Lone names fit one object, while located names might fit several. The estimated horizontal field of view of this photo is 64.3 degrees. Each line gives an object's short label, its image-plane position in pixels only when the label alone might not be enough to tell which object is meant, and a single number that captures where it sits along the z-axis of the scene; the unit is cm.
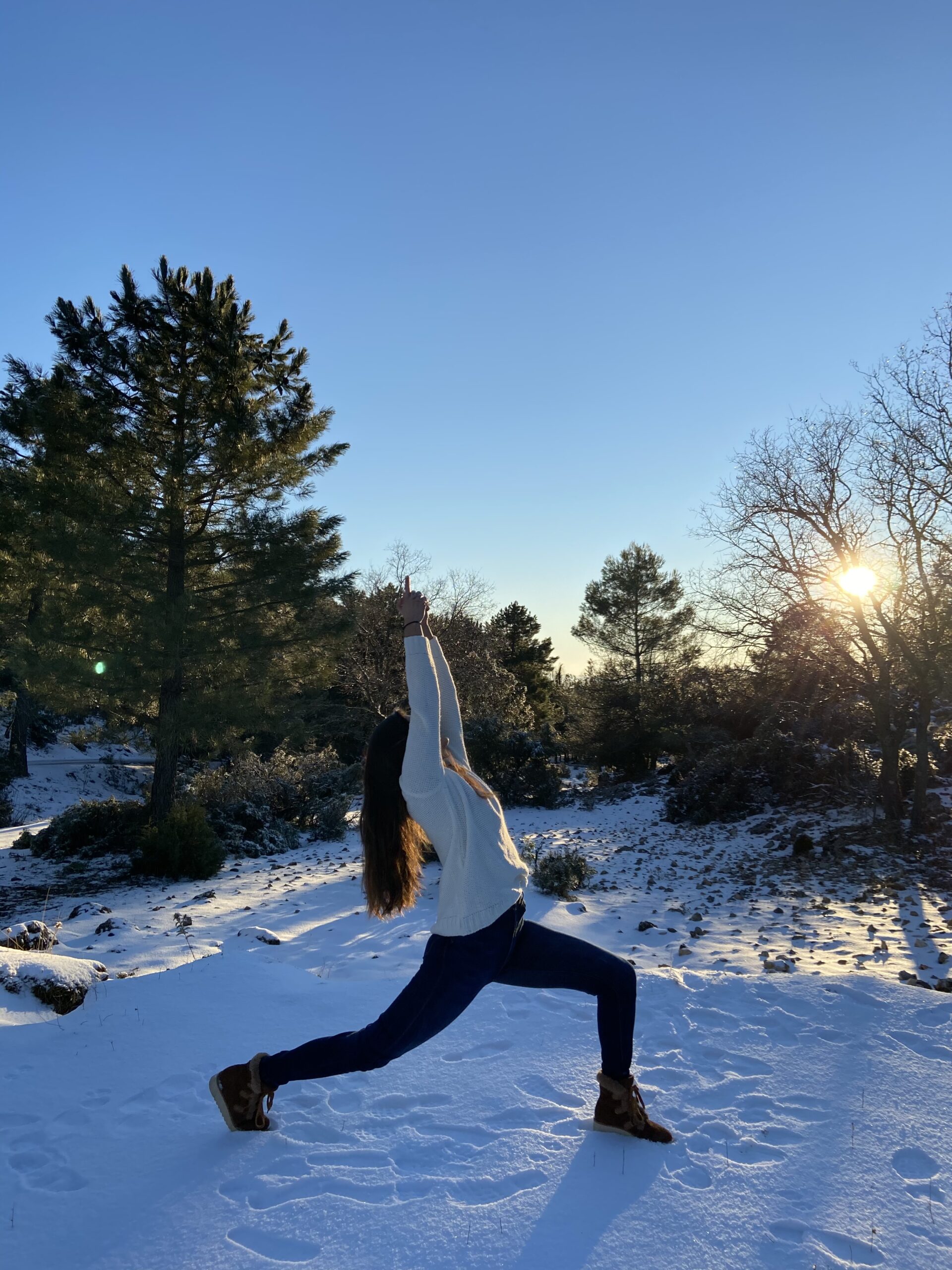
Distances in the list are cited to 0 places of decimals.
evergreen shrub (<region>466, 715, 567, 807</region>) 1684
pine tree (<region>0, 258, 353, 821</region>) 1036
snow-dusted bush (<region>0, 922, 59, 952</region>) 547
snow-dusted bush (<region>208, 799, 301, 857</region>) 1208
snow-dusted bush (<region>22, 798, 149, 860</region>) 1168
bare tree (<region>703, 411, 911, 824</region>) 1061
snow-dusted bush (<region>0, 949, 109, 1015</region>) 410
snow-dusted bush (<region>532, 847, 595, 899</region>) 799
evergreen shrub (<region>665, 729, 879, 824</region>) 1321
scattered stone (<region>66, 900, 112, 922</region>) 761
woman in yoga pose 238
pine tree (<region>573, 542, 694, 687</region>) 2848
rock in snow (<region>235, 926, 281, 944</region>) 617
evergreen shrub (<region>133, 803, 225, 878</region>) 993
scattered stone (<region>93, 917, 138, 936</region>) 659
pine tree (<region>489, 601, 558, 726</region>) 3450
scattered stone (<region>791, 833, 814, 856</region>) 1072
